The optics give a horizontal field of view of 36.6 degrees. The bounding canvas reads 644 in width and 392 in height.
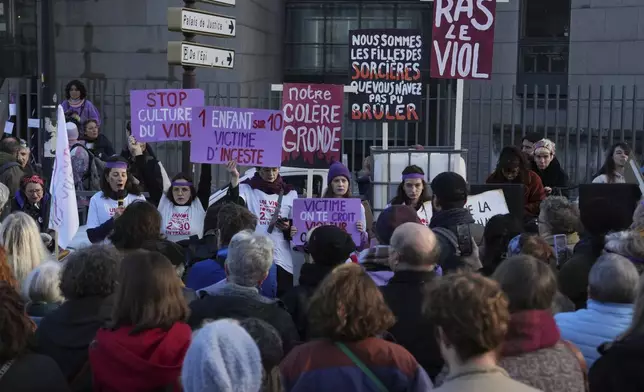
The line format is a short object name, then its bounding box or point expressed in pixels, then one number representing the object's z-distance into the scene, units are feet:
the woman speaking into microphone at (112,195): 25.54
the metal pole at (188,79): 32.99
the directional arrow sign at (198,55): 31.78
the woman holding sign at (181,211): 26.27
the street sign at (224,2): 33.35
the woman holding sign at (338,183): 26.71
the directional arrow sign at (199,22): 31.50
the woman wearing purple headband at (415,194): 25.89
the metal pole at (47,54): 47.80
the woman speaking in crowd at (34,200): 28.27
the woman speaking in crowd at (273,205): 26.30
